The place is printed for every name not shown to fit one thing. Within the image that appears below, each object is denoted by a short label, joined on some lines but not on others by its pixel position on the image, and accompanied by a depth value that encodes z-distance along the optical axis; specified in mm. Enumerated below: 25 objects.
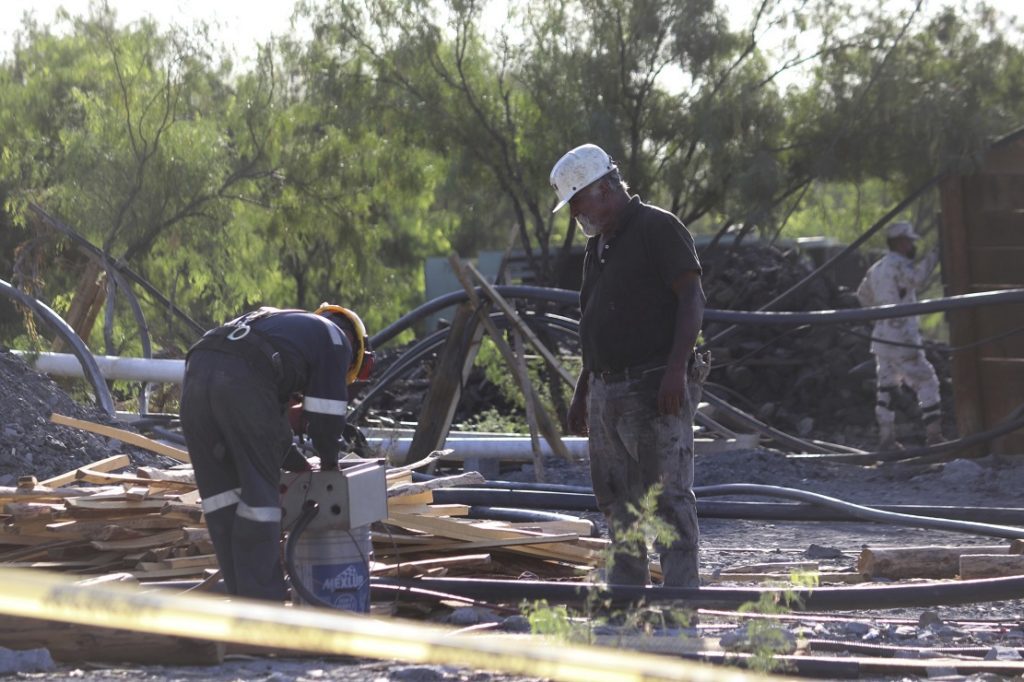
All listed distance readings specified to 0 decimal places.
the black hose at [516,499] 17031
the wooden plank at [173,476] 14906
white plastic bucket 11531
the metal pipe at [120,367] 25937
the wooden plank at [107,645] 10781
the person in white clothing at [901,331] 27516
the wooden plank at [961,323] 26781
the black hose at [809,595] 11445
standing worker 12000
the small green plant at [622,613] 9367
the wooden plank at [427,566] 13073
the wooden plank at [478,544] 13898
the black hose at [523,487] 18600
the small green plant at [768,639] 9344
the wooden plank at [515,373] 21641
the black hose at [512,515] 15859
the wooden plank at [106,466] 15953
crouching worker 11398
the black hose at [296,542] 11219
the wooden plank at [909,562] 14648
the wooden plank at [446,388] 22797
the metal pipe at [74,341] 24250
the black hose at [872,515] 15945
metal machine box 11414
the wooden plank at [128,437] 16484
